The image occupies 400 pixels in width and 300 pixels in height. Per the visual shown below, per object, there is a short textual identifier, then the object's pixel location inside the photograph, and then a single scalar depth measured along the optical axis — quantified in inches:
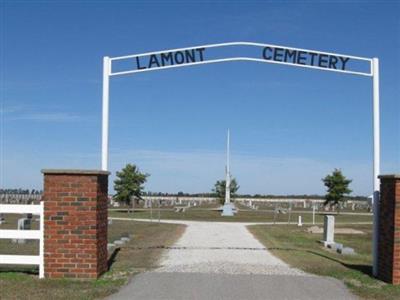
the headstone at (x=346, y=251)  672.4
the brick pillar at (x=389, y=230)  410.0
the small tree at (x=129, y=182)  2117.4
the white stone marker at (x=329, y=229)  831.1
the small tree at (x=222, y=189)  2711.6
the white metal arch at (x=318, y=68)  455.2
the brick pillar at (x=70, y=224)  397.4
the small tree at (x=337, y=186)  2386.8
